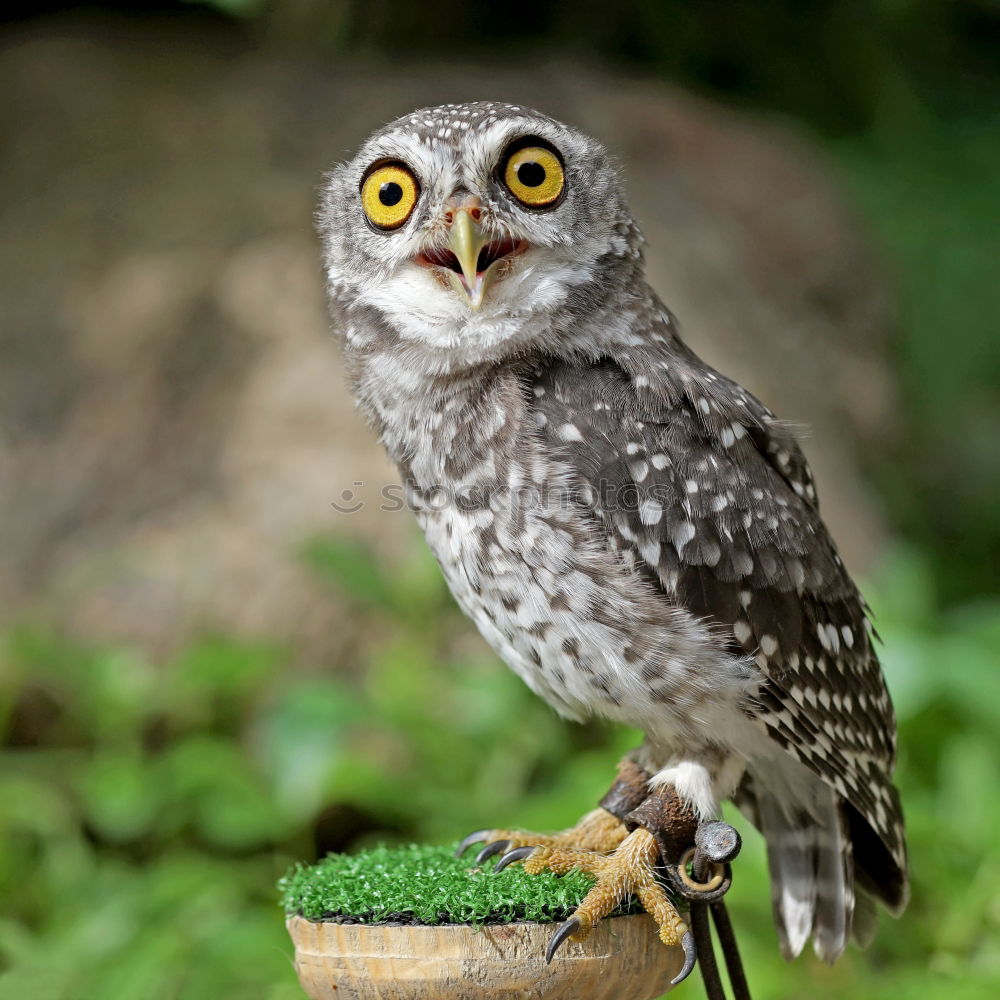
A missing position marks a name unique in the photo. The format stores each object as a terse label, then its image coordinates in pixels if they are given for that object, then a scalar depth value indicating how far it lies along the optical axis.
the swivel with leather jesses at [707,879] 1.84
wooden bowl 1.82
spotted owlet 1.87
